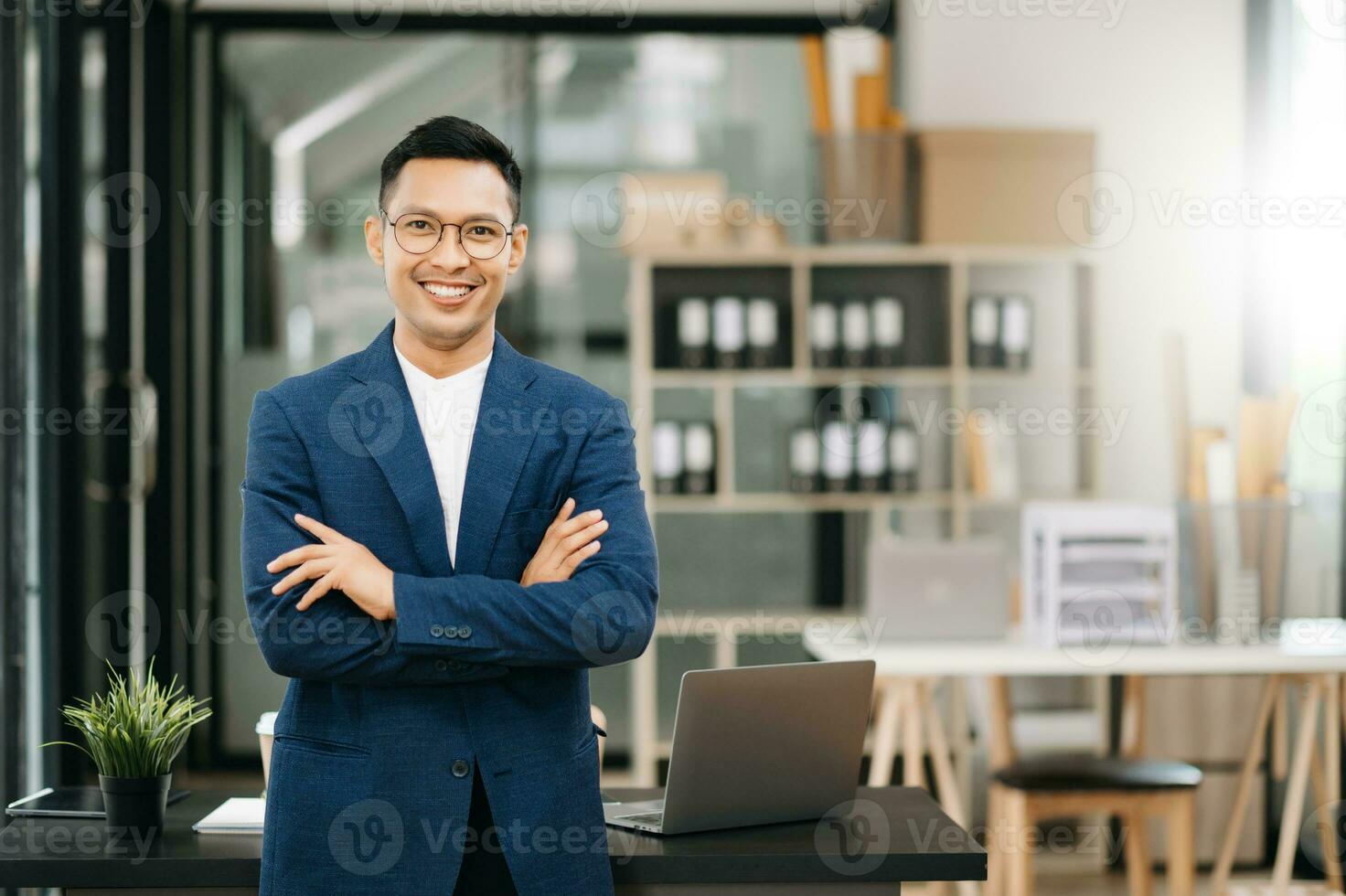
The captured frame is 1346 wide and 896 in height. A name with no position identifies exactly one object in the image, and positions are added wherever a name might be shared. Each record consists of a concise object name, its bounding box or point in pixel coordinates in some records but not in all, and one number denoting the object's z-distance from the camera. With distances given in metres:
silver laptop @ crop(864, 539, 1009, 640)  6.04
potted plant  4.53
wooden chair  5.76
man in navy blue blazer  4.15
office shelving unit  6.91
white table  5.91
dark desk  4.36
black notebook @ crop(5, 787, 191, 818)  4.60
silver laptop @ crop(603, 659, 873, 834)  4.47
